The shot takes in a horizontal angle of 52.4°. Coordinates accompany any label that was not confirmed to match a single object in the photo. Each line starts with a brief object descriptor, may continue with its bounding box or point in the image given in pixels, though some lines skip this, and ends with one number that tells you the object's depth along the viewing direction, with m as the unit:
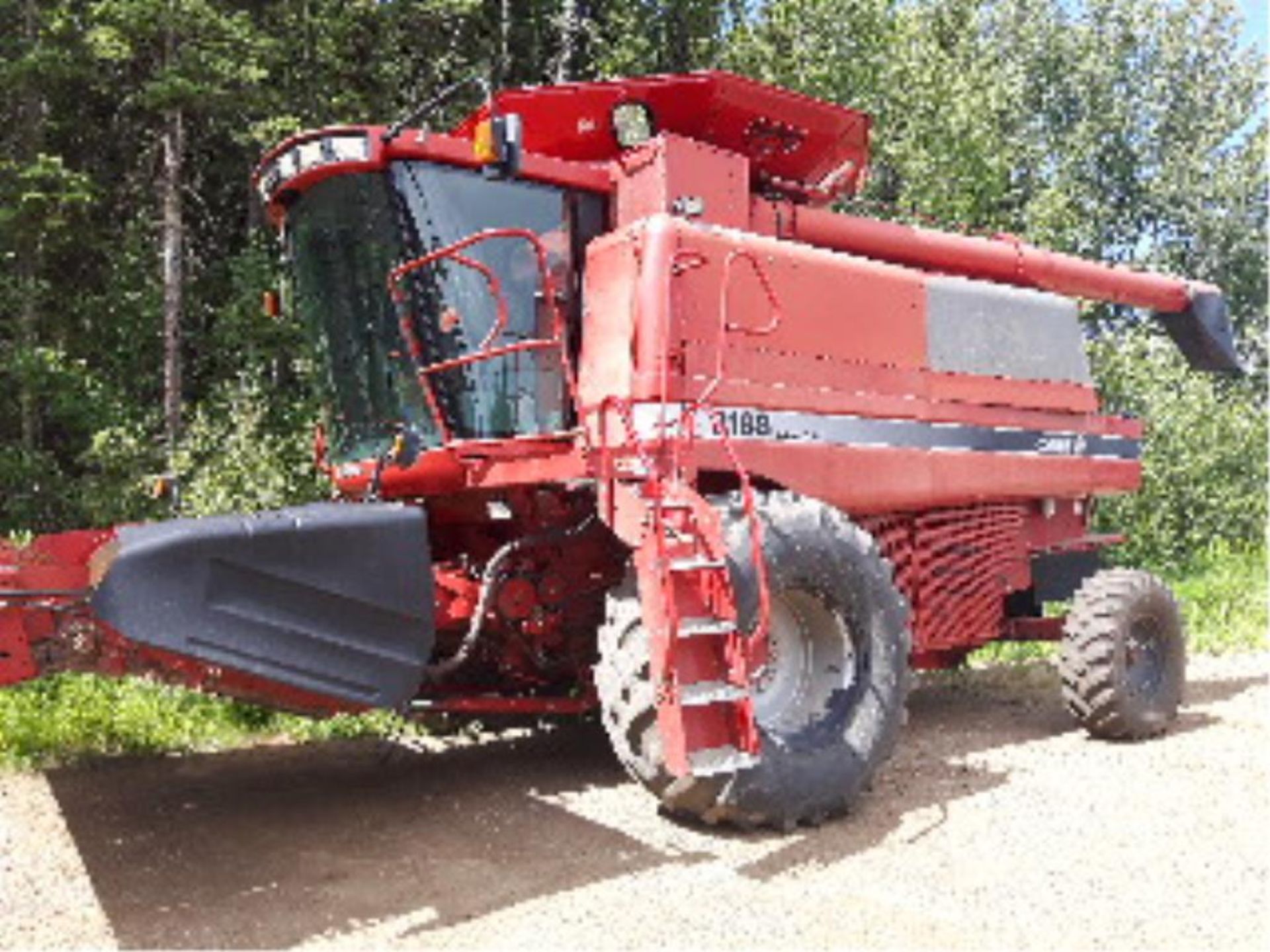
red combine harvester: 4.09
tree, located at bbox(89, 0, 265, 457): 15.27
